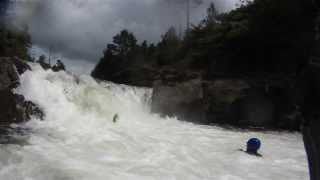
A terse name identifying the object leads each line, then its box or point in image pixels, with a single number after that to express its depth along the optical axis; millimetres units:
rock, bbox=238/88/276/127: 12396
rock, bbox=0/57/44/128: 7103
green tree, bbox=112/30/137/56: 34458
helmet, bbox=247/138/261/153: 7174
